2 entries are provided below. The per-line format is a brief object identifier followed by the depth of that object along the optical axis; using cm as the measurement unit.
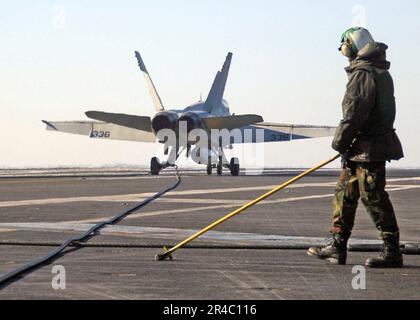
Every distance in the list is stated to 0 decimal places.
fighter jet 4644
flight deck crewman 948
